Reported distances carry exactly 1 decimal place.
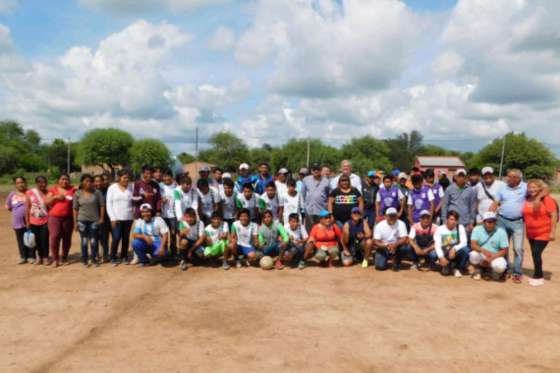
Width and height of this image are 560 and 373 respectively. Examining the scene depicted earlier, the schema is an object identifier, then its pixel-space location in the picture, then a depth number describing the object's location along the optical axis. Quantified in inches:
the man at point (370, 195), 319.6
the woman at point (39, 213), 275.3
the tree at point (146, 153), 1915.6
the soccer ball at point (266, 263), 275.4
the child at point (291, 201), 303.9
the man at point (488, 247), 254.5
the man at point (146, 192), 280.7
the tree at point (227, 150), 2362.2
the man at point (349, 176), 305.4
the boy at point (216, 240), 280.2
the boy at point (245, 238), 283.3
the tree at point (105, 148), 1866.4
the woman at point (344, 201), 293.9
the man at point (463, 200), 275.4
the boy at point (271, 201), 298.6
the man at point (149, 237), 278.7
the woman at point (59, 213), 274.7
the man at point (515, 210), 252.2
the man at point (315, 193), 303.7
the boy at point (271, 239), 284.8
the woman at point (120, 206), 276.1
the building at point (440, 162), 2253.3
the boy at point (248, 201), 294.2
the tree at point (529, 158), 1530.5
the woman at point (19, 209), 279.9
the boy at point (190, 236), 277.6
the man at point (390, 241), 279.9
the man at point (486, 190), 269.7
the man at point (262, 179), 314.2
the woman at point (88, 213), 273.7
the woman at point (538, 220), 243.2
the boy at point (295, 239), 286.8
